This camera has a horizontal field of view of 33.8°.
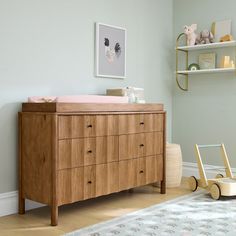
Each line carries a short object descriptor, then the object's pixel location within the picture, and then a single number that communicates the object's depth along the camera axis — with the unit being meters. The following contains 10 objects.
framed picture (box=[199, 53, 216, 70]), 4.35
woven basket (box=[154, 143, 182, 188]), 4.00
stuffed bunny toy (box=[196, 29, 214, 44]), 4.29
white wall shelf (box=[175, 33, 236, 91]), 4.18
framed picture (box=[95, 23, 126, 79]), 3.77
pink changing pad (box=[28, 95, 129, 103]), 3.01
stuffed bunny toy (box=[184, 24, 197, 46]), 4.38
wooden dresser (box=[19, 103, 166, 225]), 2.81
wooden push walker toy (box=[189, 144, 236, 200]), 3.41
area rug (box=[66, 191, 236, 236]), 2.59
